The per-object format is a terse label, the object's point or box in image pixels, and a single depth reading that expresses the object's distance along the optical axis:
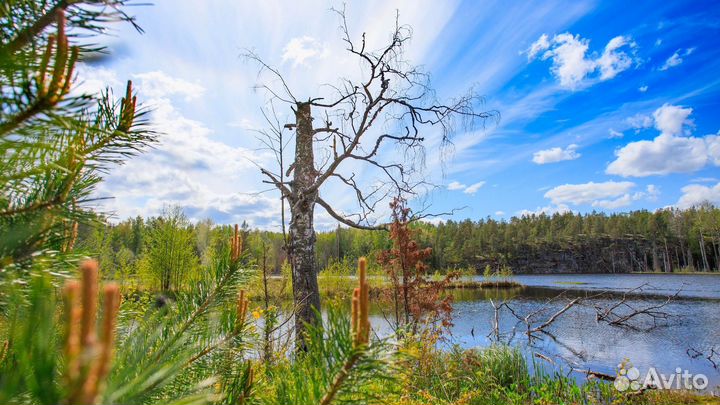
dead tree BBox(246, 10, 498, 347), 6.04
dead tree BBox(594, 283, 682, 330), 12.89
